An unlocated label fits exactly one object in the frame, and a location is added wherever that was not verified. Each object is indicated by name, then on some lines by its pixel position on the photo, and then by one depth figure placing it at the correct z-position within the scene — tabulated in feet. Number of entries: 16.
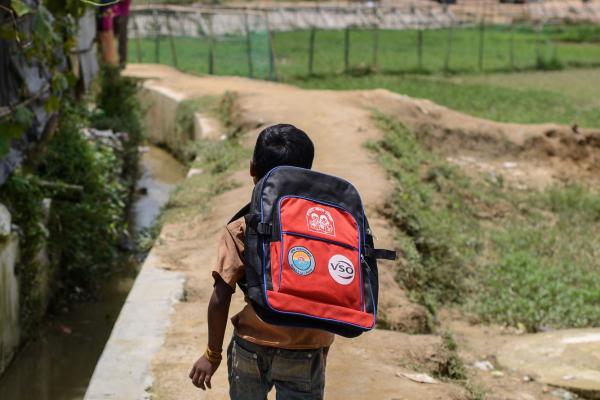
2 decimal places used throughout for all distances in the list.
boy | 10.24
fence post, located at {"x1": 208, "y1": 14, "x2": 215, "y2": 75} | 58.66
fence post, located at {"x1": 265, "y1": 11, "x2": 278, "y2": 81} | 60.80
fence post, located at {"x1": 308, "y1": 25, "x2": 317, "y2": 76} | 65.00
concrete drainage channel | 15.07
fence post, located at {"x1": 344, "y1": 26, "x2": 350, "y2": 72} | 66.84
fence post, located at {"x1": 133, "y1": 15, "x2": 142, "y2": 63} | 62.13
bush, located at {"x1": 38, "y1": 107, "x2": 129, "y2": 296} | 25.22
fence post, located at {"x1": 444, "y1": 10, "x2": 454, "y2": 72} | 70.08
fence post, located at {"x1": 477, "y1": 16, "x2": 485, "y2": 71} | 71.75
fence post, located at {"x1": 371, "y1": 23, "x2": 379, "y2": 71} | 68.39
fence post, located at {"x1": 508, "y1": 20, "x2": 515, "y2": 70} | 72.69
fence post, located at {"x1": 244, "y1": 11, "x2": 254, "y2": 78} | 60.18
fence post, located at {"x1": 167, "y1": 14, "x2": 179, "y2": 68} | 60.49
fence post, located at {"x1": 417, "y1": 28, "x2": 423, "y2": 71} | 69.67
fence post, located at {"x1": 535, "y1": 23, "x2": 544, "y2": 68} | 73.87
